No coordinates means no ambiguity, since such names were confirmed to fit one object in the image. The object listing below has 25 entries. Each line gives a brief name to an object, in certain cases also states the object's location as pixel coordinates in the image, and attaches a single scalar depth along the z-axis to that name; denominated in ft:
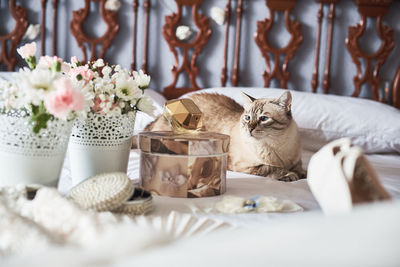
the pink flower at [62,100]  2.64
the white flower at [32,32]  7.91
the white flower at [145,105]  3.57
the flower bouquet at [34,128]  2.74
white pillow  6.11
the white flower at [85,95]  2.95
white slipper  2.30
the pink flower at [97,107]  3.37
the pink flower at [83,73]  3.43
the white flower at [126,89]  3.41
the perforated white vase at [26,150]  2.90
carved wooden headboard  7.74
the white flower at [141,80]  3.59
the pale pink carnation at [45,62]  3.16
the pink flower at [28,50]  3.15
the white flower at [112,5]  7.90
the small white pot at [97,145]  3.40
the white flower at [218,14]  7.81
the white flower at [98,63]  3.65
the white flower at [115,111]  3.35
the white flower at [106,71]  3.61
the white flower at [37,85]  2.72
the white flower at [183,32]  7.79
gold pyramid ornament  3.91
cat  4.76
